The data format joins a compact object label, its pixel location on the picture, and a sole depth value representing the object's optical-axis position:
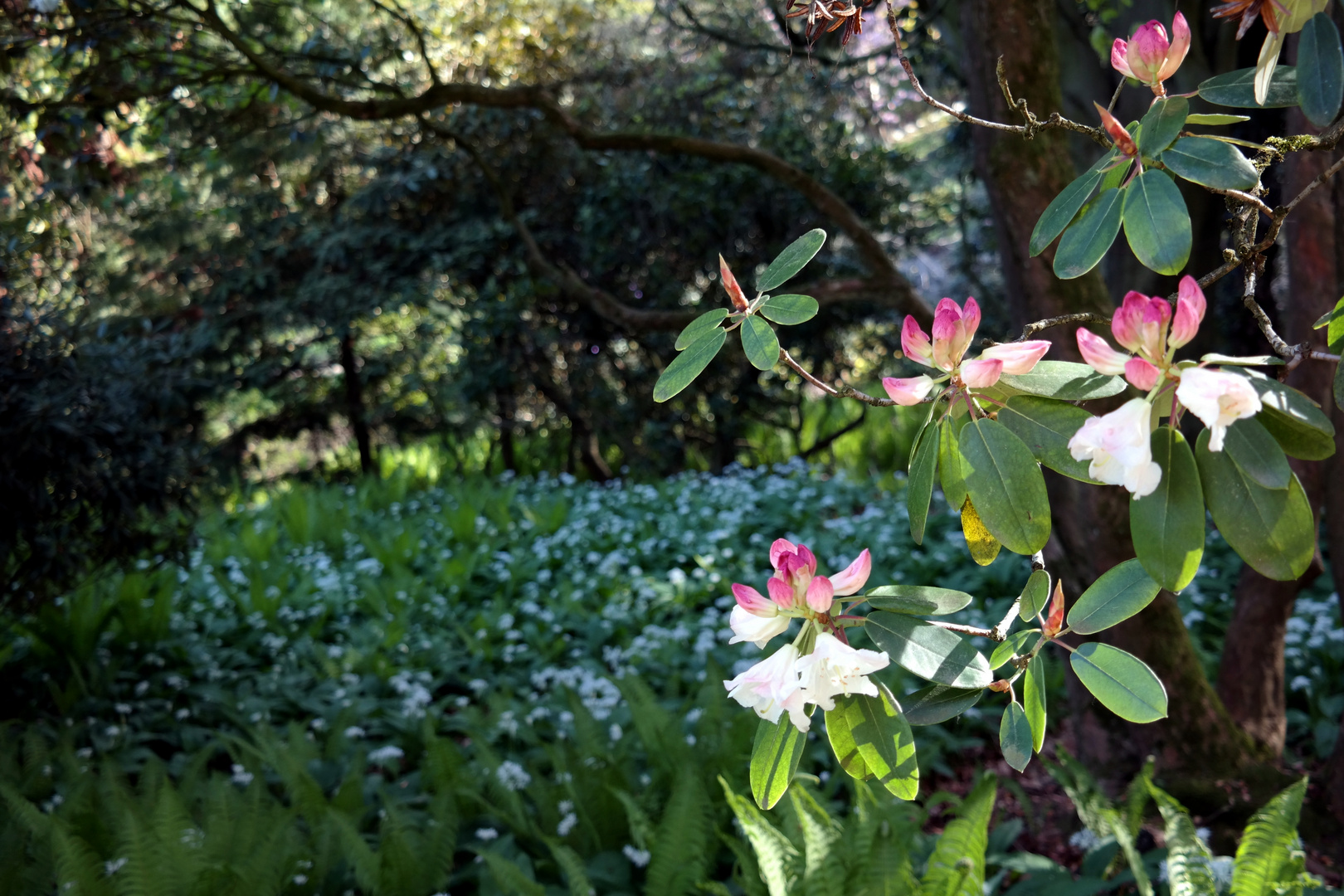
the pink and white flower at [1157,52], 0.64
